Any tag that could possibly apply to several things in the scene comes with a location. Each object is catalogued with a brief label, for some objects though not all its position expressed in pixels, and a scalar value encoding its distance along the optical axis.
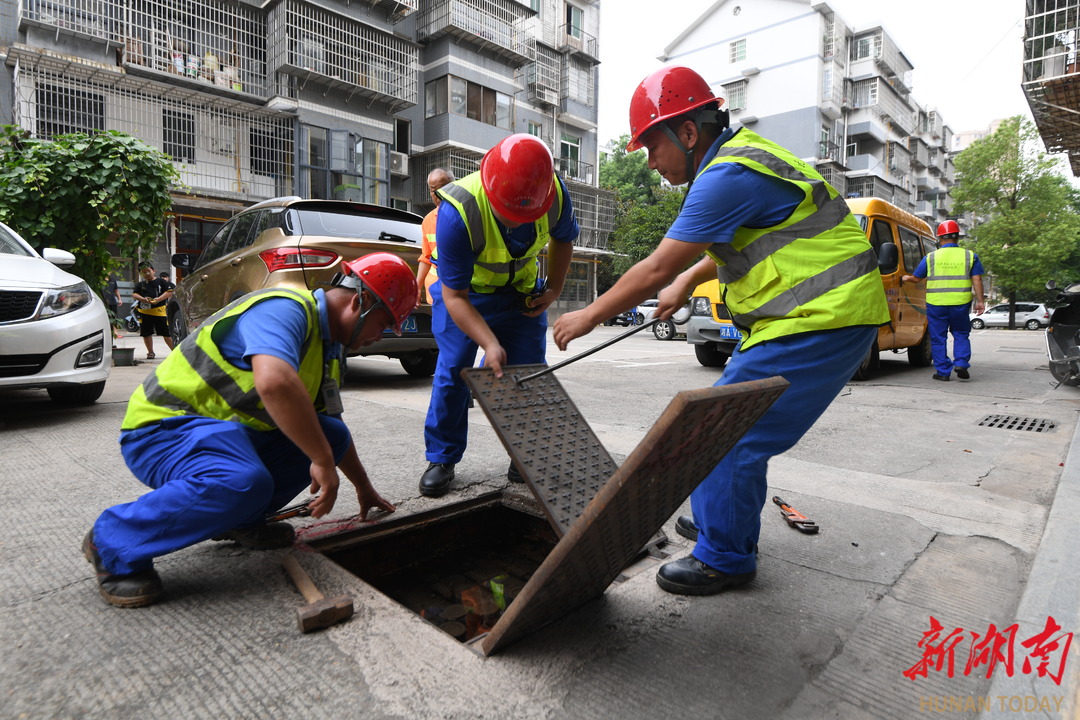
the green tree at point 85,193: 6.63
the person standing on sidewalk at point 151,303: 9.17
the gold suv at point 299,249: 4.99
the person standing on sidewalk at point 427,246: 4.57
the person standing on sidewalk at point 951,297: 7.30
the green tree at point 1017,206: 29.84
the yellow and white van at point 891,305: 7.31
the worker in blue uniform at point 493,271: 2.43
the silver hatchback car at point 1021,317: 30.61
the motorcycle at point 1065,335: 6.45
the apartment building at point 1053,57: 10.85
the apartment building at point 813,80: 33.25
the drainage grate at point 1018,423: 4.62
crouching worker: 1.71
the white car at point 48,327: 3.98
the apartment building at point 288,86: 14.49
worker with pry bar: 1.75
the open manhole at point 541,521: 1.33
